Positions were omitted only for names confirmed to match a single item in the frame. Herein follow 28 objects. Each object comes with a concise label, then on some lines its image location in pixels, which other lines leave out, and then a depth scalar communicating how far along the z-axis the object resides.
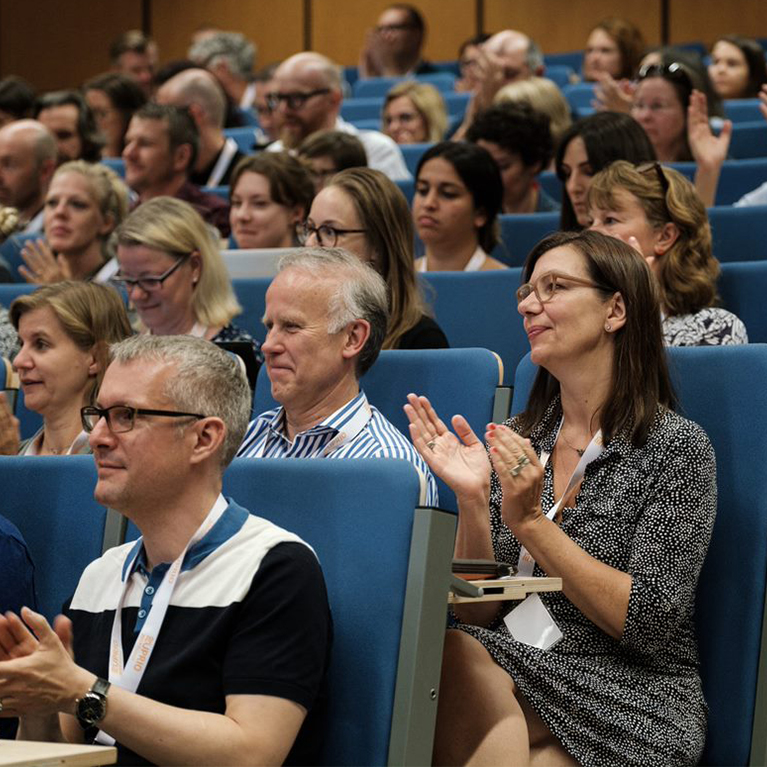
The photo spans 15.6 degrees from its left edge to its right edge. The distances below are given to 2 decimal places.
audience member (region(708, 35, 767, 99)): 12.35
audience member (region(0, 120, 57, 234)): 9.22
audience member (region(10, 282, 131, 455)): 5.33
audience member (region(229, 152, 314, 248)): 7.48
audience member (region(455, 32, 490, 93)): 14.08
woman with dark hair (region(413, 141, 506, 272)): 7.20
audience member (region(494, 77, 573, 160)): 9.55
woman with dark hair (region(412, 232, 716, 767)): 3.70
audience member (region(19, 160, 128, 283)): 7.89
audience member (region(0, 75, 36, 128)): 11.52
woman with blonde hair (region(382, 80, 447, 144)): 11.55
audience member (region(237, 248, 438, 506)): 4.56
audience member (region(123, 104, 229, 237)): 9.03
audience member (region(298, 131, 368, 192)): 8.10
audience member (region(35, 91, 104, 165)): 10.53
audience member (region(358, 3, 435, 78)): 15.53
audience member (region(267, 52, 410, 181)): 10.16
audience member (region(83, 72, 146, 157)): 12.27
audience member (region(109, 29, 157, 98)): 16.26
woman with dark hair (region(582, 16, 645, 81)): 13.92
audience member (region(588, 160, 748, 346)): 5.52
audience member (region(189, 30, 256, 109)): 15.19
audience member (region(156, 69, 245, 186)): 10.55
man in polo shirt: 3.04
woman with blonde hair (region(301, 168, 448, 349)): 5.77
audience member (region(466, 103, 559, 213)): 8.43
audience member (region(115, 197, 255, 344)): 6.35
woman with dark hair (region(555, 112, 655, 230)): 6.97
